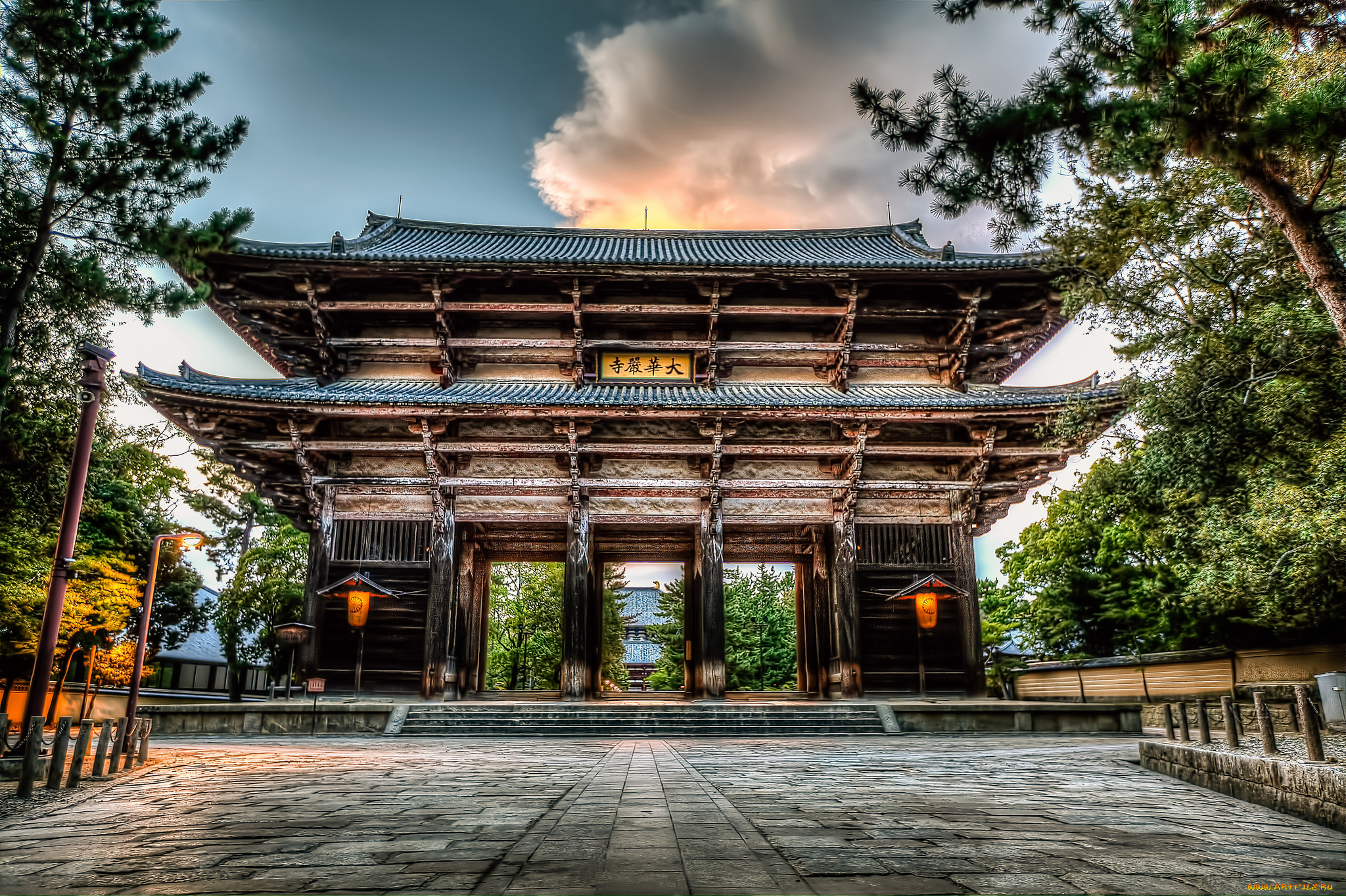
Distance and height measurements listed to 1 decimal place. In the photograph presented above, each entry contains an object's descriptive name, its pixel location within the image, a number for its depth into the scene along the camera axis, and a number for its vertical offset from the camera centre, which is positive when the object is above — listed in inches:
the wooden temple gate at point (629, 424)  561.0 +156.8
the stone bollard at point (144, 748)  305.9 -47.1
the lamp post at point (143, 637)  432.5 -3.0
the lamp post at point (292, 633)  532.4 -0.8
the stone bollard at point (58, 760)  244.2 -42.0
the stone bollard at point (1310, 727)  220.2 -27.2
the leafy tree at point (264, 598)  921.5 +42.1
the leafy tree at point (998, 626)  857.5 +10.2
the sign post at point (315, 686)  527.3 -37.3
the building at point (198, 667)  1102.4 -54.2
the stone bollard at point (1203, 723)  295.6 -34.7
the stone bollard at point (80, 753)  251.4 -40.5
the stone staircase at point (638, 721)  474.6 -56.6
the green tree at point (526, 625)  1137.4 +10.9
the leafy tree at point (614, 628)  1175.0 +8.1
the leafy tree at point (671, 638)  1235.9 -8.3
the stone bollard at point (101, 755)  269.4 -44.0
